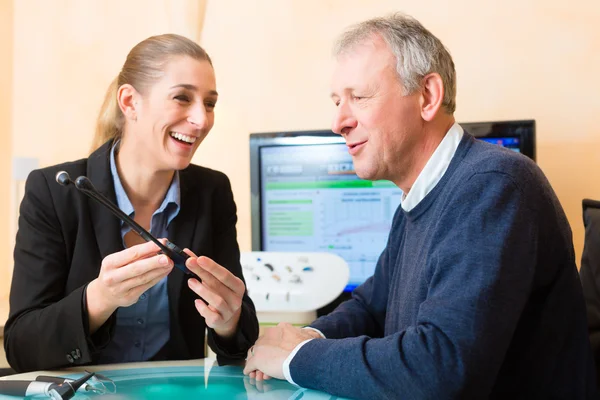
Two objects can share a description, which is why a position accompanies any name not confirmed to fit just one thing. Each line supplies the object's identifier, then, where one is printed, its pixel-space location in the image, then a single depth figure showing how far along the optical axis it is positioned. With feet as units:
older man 3.09
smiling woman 4.12
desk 3.43
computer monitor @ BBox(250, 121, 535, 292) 7.57
